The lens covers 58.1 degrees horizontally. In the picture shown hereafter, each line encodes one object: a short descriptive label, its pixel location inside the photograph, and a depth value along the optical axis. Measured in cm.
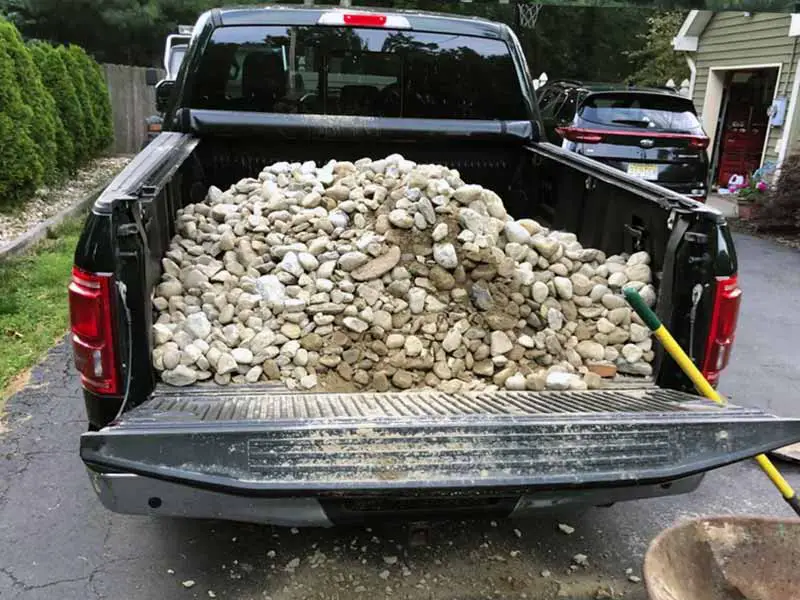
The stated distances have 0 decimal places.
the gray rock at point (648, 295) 300
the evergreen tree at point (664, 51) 2128
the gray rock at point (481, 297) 312
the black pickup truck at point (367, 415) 201
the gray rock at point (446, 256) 312
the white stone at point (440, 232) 318
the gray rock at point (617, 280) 315
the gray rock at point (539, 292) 317
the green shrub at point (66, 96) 1075
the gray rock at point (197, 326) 284
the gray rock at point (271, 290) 302
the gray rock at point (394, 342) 301
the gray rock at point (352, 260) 312
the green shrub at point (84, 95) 1192
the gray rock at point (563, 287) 319
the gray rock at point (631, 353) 299
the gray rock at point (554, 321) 314
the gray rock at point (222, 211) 358
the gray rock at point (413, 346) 300
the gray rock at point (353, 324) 300
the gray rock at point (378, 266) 311
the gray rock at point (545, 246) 330
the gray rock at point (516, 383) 292
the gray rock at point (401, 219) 319
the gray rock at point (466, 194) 332
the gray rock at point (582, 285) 323
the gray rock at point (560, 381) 288
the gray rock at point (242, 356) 283
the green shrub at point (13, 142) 775
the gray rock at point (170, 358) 269
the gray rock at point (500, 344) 303
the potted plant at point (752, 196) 1064
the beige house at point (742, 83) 1204
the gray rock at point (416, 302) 308
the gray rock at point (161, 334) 274
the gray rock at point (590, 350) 304
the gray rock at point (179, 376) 268
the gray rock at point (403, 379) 293
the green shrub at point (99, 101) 1313
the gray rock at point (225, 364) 279
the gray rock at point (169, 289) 295
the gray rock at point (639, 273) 306
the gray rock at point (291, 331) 296
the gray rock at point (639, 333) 305
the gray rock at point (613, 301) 314
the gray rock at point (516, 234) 333
